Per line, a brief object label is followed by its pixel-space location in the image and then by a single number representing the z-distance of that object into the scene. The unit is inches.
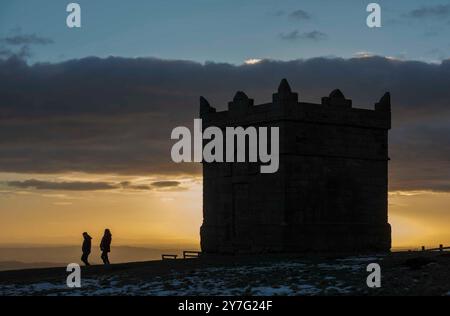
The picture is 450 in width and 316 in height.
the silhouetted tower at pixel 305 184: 1440.7
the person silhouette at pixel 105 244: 1429.6
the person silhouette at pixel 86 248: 1386.6
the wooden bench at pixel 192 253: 1595.7
